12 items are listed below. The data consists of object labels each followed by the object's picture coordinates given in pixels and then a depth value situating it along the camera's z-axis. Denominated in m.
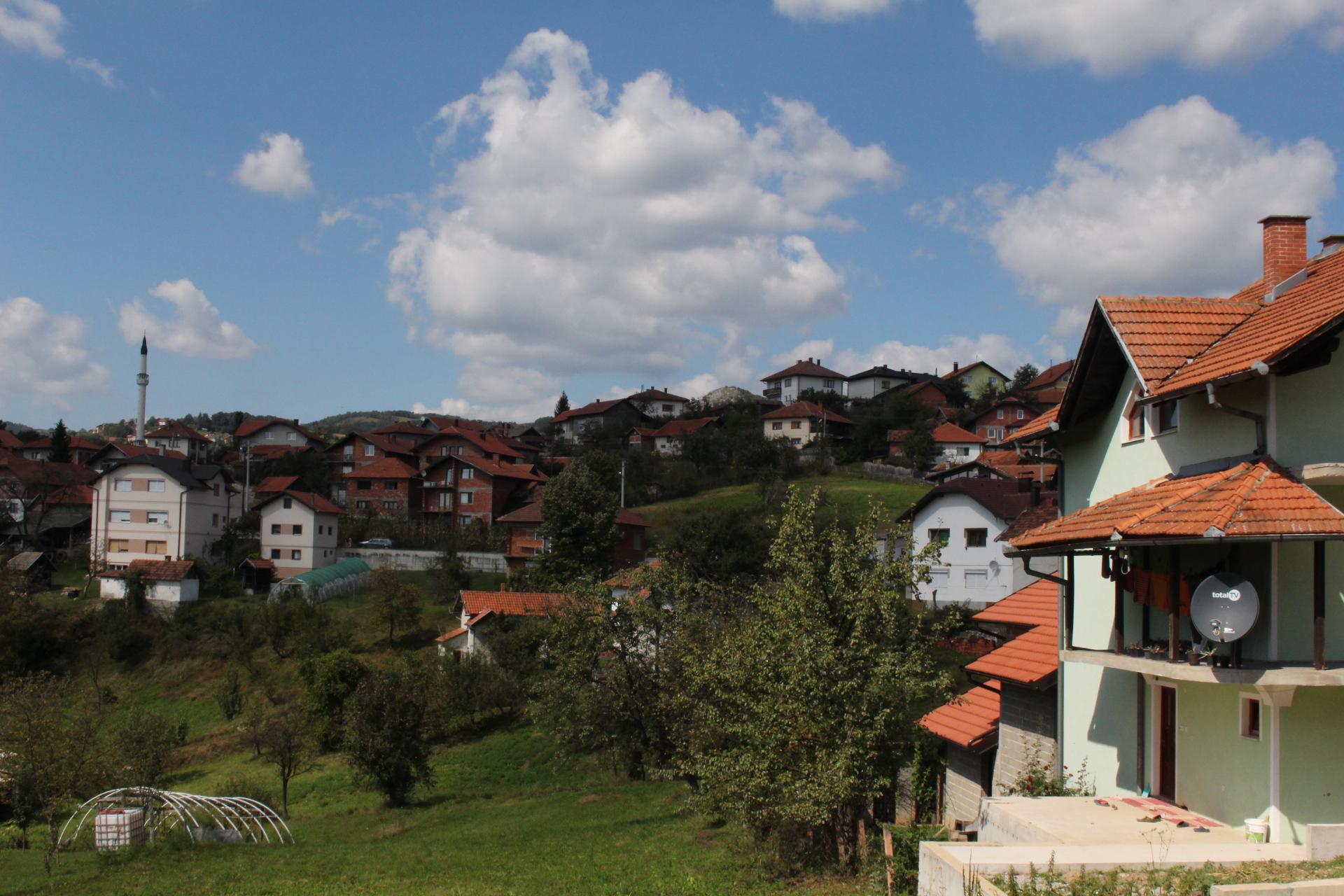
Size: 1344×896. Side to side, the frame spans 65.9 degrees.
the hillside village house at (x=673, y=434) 108.31
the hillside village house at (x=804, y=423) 102.69
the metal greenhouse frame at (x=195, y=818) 27.83
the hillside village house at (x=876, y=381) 130.75
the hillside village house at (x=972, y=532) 53.88
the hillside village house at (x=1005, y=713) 18.94
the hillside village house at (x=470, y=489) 81.38
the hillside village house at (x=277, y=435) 116.31
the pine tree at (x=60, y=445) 104.79
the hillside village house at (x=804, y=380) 131.75
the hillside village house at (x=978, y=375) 130.25
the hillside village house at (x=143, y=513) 70.44
